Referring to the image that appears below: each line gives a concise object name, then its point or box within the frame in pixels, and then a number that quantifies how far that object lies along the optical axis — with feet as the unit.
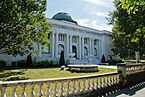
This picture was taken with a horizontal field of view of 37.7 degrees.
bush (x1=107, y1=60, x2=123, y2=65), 201.36
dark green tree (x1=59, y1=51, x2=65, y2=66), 148.61
